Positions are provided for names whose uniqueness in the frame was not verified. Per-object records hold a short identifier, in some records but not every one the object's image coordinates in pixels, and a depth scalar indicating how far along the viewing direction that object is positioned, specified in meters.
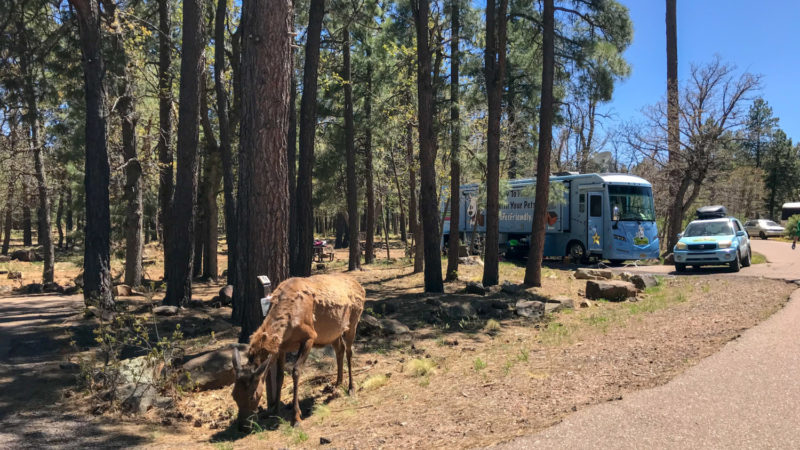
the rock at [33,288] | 16.94
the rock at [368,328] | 9.46
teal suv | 17.06
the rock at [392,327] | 9.52
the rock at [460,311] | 10.94
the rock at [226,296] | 12.36
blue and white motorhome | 20.64
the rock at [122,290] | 13.50
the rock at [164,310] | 10.58
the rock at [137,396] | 6.20
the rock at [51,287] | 16.82
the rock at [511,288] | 13.70
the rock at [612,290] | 12.95
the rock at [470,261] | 21.45
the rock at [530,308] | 11.15
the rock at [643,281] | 14.13
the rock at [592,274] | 15.94
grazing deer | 5.23
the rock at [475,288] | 13.46
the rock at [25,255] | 30.80
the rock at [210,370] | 6.80
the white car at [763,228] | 43.56
